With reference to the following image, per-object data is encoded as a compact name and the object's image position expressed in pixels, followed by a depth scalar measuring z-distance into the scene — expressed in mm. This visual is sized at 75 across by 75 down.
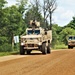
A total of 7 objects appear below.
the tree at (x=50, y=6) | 73488
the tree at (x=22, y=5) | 79544
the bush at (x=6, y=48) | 47694
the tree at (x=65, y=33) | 123925
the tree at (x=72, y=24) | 156288
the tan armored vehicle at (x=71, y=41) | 59562
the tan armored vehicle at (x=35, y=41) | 33969
